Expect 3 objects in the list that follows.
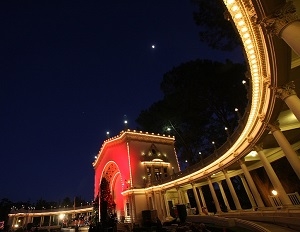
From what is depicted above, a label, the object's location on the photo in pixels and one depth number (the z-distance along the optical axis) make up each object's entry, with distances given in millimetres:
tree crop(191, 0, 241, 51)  19562
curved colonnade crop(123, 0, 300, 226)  5672
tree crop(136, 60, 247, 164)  28828
